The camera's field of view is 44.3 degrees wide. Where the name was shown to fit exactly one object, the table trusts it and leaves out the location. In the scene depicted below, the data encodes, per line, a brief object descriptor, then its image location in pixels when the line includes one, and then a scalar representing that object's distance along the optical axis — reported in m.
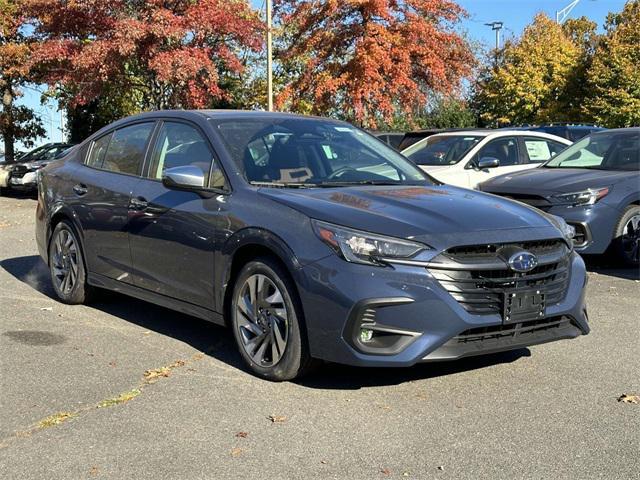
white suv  11.03
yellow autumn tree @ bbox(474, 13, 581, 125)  39.06
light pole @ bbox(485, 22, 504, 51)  49.62
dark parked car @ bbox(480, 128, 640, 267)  8.30
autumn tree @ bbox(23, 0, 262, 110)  19.88
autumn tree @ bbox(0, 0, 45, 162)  23.98
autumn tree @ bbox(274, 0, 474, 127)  20.30
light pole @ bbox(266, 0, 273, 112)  20.14
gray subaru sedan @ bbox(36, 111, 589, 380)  4.20
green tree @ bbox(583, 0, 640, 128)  34.50
